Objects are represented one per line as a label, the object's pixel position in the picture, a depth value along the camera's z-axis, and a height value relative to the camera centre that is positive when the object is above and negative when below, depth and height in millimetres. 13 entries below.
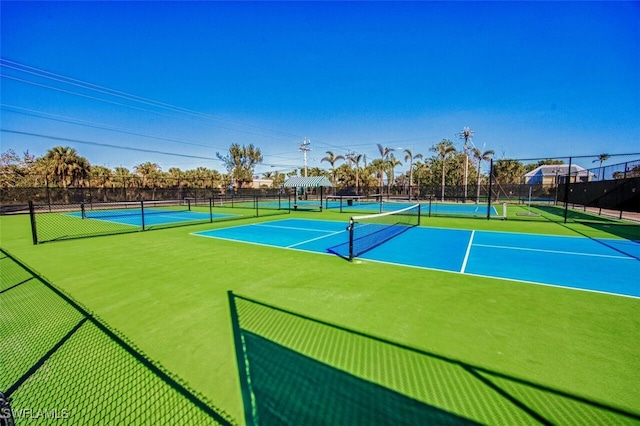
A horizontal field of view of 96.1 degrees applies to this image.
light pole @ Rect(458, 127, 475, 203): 38469 +6671
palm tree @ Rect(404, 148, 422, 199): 49281 +5161
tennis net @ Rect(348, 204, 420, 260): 9430 -2062
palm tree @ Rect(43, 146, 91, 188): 33000 +2736
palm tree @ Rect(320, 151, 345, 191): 56725 +5481
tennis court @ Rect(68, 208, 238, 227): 17594 -1966
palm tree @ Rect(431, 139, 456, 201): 41531 +5969
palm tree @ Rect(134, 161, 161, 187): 51644 +3020
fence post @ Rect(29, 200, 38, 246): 10172 -1291
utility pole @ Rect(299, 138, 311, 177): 45969 +6387
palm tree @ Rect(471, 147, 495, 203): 41500 +4675
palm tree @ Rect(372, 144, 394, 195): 54012 +6600
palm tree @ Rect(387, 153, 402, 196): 55500 +4229
